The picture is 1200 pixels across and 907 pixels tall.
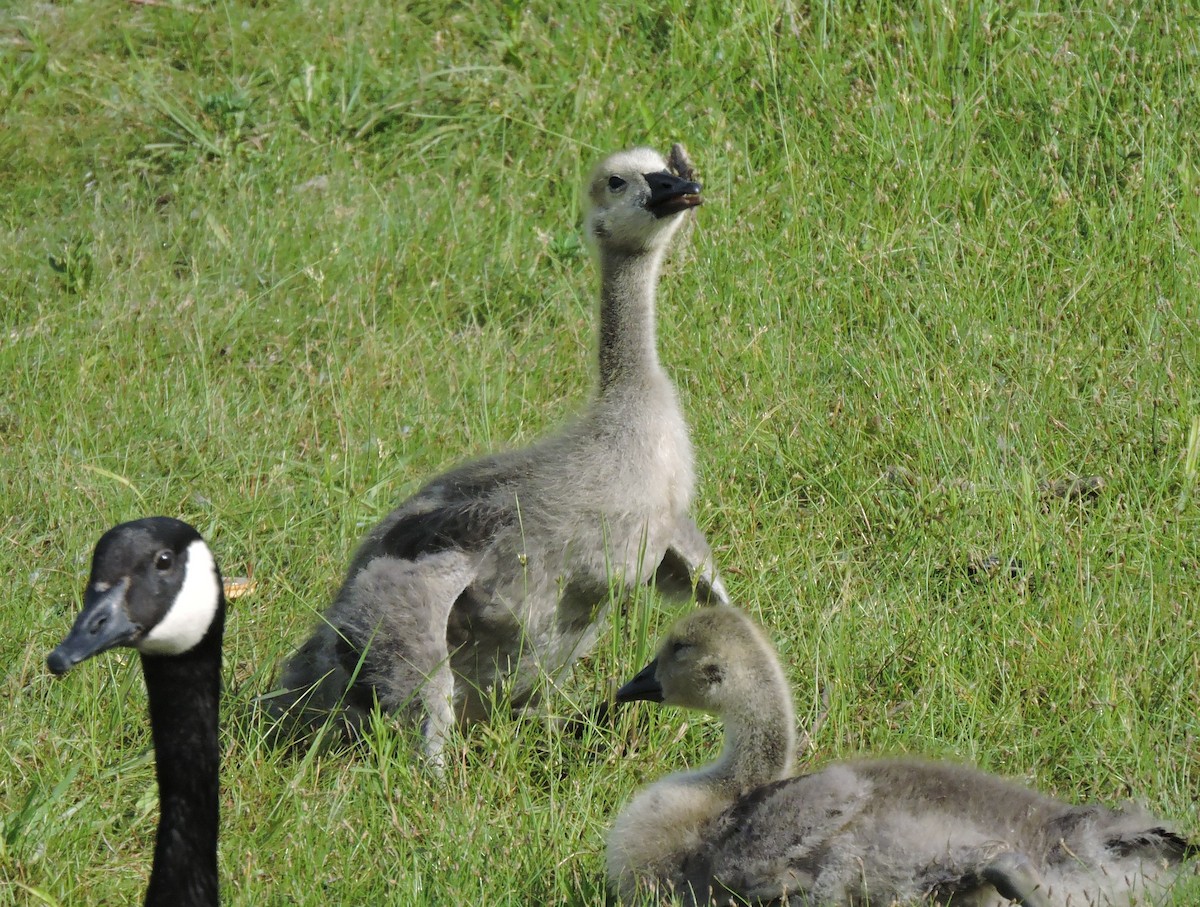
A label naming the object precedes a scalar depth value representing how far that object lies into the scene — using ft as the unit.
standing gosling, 31.83
